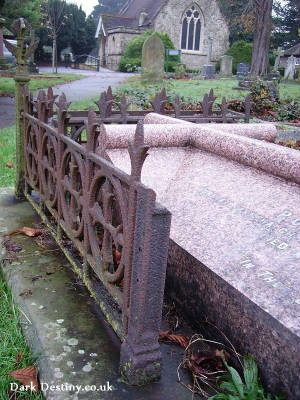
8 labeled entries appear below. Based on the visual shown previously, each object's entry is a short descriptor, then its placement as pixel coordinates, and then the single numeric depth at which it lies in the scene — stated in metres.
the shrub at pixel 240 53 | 37.44
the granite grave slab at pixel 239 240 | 1.83
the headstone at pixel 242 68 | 33.19
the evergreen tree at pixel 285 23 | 43.69
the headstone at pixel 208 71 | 30.38
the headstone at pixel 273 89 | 12.98
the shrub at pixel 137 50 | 35.22
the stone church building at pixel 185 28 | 42.41
